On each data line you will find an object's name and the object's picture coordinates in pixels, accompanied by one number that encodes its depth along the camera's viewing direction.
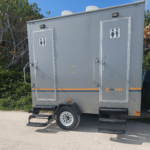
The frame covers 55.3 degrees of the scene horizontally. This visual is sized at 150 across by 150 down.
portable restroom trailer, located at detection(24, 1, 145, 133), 3.74
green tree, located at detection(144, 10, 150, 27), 9.30
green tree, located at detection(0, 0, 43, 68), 9.33
